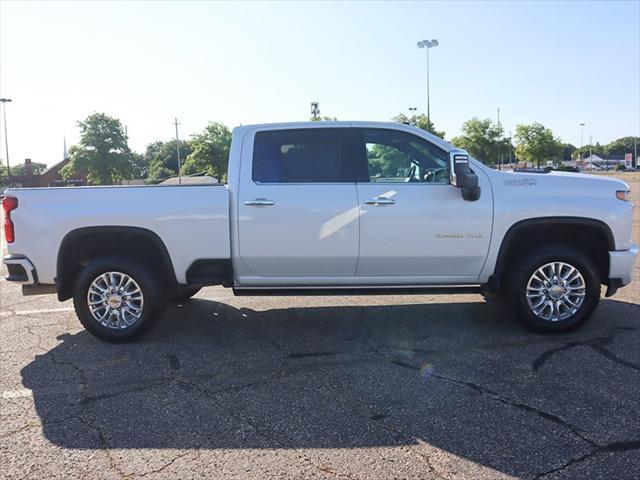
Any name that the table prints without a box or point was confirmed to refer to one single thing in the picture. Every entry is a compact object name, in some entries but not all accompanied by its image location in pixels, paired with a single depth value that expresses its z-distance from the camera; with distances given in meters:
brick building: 65.21
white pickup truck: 4.80
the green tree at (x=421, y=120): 44.66
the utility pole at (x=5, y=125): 57.93
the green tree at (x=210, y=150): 48.72
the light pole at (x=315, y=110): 32.44
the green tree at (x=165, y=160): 89.09
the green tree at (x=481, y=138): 50.47
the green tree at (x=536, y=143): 51.97
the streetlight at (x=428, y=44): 39.66
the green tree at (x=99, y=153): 57.44
